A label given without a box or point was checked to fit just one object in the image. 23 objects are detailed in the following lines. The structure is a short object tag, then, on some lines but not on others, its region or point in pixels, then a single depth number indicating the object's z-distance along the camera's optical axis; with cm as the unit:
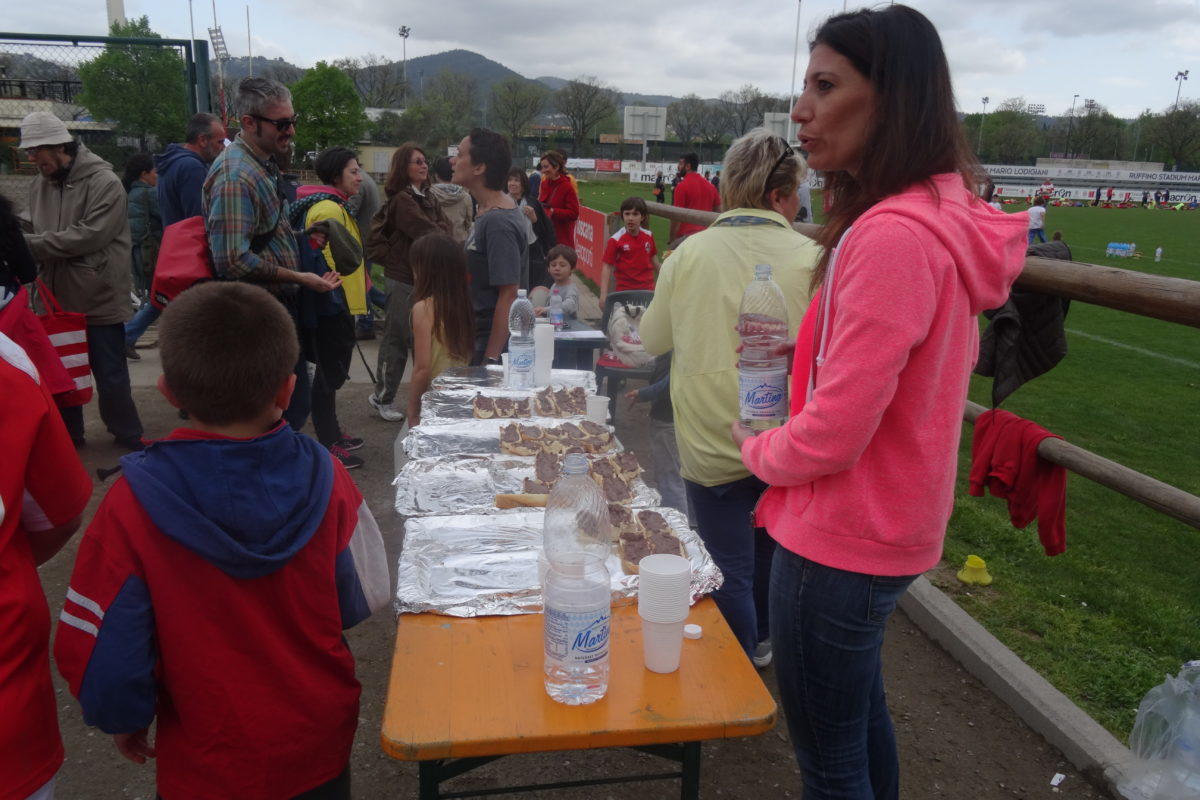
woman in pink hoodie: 145
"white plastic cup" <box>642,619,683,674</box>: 180
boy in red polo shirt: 817
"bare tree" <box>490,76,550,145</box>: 9025
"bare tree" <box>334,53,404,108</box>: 8800
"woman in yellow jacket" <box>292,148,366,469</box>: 512
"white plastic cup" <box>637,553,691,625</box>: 176
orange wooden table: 162
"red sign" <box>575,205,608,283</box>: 1260
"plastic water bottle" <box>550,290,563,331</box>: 633
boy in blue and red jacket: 152
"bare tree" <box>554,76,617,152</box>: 9456
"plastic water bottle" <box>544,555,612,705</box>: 163
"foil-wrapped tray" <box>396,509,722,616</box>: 210
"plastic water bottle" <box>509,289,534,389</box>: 421
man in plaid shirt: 394
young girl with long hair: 436
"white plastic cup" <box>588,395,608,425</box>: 367
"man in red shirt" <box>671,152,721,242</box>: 998
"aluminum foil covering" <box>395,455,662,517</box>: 272
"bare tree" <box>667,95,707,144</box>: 10088
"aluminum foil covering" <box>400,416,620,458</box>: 330
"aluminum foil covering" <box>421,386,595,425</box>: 375
